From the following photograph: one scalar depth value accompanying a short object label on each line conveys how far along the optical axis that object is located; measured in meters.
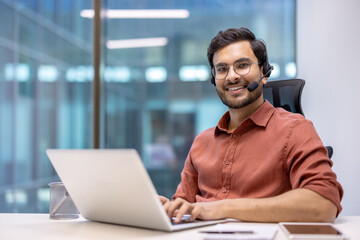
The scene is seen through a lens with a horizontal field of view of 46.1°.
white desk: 1.12
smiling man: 1.32
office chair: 2.01
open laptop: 1.04
